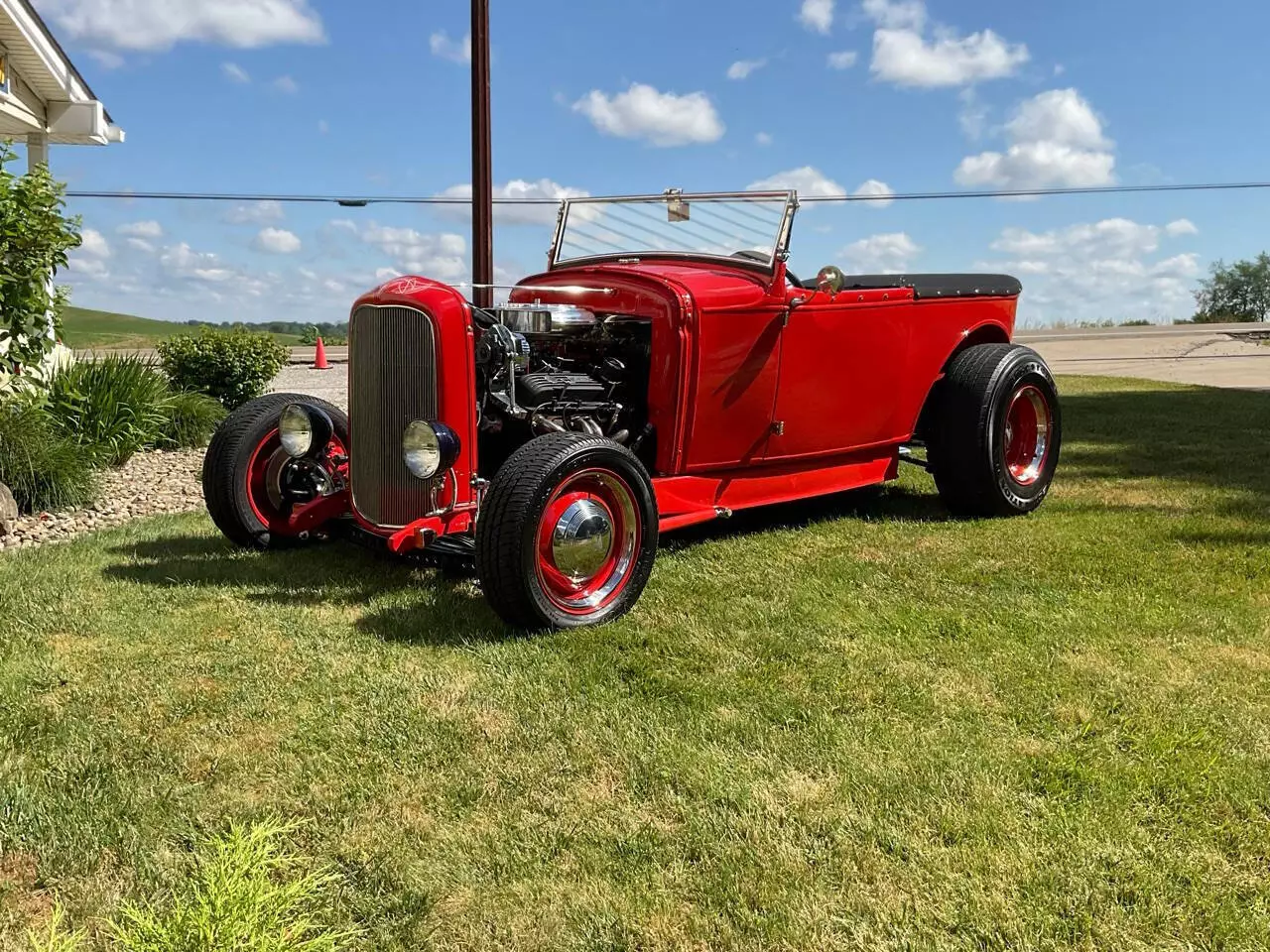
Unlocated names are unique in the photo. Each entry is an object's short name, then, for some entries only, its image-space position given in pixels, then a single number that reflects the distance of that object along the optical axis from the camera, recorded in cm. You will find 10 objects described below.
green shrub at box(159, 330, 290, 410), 930
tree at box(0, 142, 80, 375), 579
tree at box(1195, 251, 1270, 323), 4214
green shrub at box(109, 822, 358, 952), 153
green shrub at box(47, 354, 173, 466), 706
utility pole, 986
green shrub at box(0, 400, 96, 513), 579
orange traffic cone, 1832
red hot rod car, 388
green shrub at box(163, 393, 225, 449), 810
